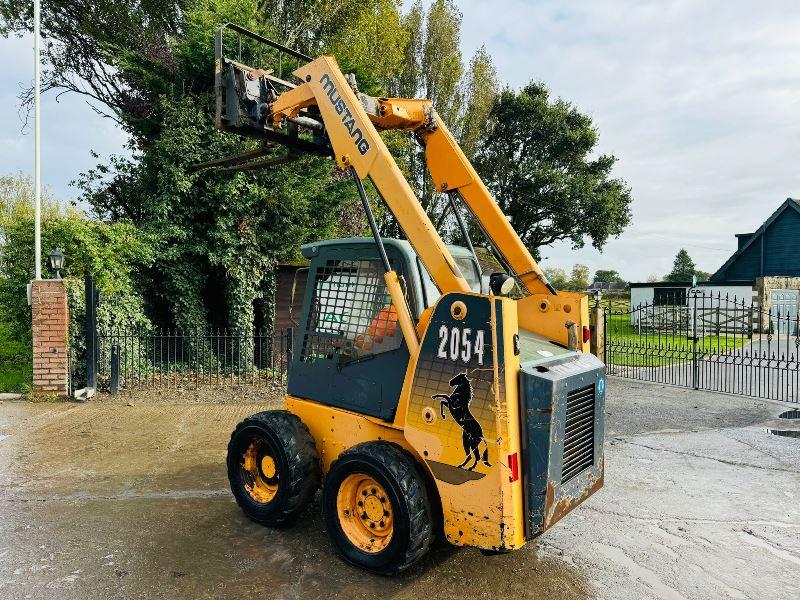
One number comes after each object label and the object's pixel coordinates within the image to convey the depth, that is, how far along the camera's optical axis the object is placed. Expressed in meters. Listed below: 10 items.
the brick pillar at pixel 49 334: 9.53
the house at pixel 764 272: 26.91
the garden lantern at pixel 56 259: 9.44
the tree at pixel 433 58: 23.66
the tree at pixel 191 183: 12.12
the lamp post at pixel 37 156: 9.84
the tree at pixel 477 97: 24.67
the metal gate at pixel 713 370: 10.91
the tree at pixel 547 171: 28.48
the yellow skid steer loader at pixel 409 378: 3.24
